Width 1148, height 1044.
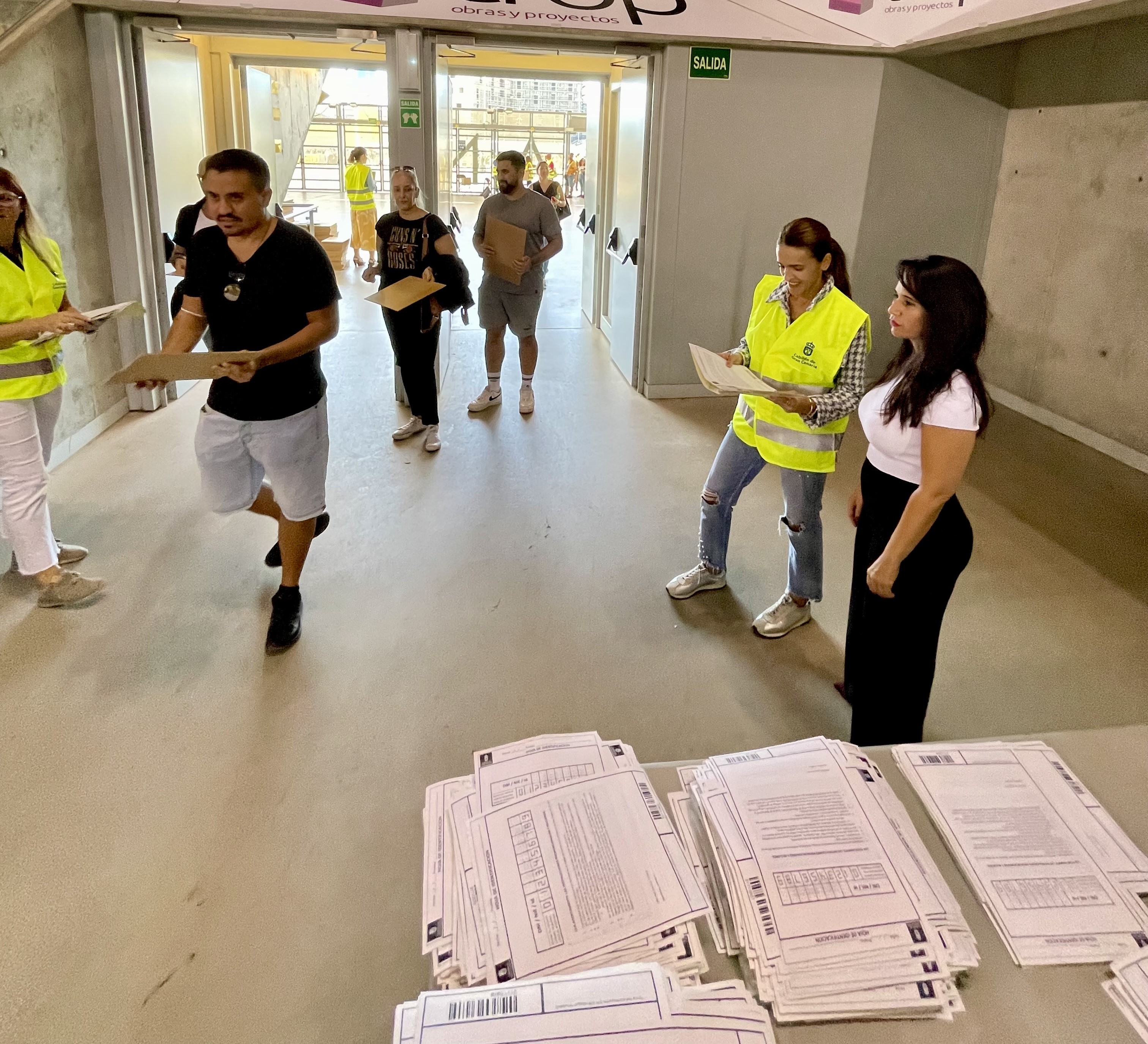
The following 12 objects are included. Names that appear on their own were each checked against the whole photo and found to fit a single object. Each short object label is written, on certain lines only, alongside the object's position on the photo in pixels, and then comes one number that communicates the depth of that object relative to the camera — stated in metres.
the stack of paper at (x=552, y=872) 1.07
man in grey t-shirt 5.00
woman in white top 1.83
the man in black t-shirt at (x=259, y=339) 2.43
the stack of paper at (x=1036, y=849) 1.12
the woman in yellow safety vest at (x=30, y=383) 2.72
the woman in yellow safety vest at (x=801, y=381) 2.55
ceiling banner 4.65
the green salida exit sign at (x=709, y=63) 5.13
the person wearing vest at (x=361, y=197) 9.84
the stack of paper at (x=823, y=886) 1.03
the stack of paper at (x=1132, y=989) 1.01
